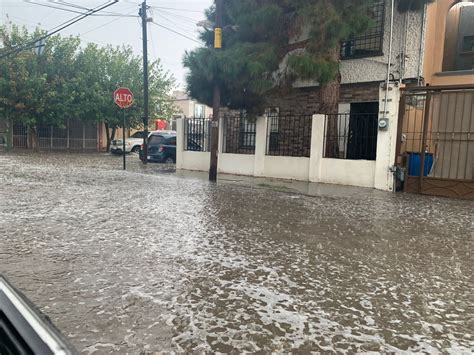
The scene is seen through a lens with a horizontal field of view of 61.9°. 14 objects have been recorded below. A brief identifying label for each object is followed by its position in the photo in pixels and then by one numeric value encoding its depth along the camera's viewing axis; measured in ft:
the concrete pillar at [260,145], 44.34
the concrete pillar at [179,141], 53.01
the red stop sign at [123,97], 49.47
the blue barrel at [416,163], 32.89
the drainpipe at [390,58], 33.68
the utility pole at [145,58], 60.90
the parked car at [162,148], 63.62
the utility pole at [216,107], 36.42
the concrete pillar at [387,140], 33.42
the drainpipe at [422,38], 38.26
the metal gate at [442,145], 31.55
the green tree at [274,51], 33.83
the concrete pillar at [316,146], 39.01
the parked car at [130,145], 83.20
